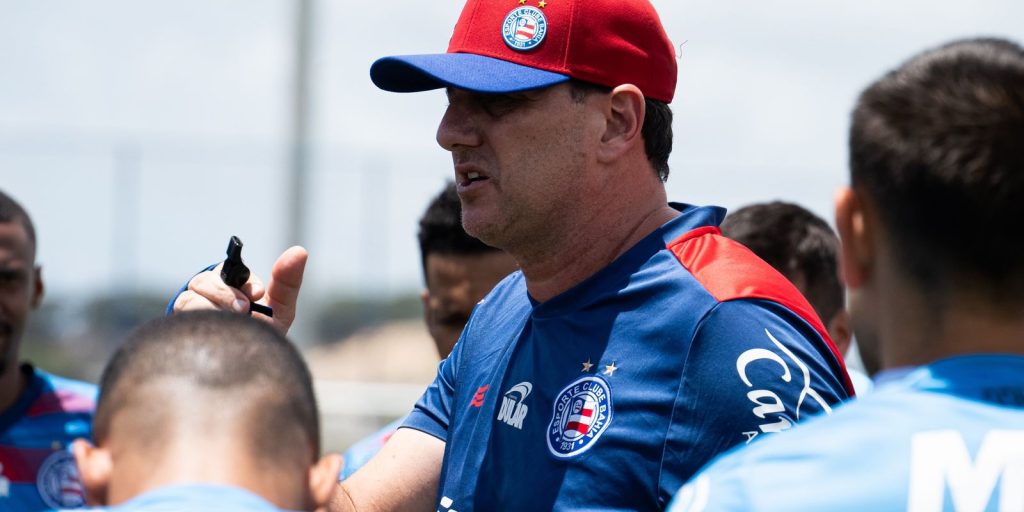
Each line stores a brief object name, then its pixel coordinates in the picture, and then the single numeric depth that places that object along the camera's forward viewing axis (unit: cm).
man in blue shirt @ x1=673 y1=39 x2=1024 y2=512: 358
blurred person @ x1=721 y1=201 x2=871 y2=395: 902
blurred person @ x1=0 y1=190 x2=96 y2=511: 980
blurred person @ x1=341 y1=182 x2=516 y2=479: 1004
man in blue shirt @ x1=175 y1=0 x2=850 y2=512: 542
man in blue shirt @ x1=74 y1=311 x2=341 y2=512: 376
